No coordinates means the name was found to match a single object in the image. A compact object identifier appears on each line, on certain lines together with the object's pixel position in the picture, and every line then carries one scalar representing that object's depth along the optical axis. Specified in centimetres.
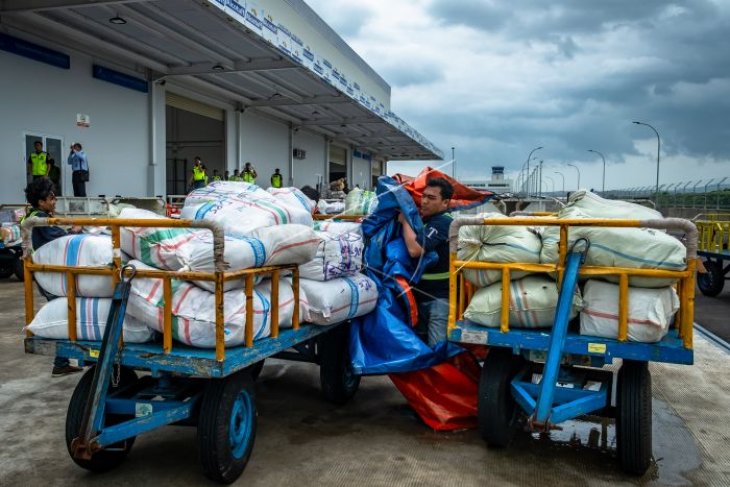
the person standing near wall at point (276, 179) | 2462
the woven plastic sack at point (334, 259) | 429
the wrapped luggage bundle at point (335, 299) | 413
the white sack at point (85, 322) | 339
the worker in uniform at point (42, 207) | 450
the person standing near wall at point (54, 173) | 1469
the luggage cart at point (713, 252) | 1076
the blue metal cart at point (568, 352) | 353
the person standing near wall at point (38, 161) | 1408
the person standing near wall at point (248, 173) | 2170
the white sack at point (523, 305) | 383
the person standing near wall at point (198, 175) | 2014
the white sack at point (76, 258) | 342
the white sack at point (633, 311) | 355
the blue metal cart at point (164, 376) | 314
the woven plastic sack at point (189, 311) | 324
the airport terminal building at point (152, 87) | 1335
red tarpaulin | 496
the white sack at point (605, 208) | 397
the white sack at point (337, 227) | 489
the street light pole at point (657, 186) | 3730
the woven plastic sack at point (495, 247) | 391
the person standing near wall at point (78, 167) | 1526
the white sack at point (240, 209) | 382
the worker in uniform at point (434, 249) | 473
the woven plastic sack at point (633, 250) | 355
